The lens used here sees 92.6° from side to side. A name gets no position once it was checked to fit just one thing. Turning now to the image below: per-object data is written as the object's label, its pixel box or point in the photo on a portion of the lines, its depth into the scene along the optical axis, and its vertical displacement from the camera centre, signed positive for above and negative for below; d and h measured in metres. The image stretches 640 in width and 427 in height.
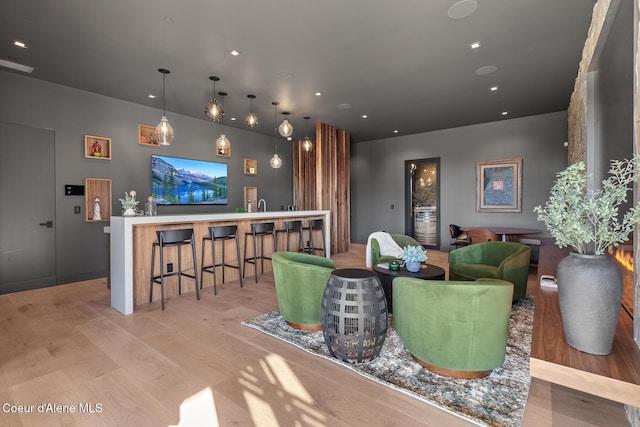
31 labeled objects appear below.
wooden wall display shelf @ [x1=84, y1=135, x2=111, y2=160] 5.27 +1.13
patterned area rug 1.90 -1.24
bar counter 3.66 -0.56
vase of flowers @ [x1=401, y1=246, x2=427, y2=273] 3.38 -0.54
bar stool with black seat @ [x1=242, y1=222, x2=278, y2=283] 4.98 -0.45
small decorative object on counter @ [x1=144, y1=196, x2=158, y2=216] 4.51 +0.04
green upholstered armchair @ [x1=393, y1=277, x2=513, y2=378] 2.03 -0.79
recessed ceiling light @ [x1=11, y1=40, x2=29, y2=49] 3.62 +2.01
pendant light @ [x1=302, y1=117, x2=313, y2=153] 6.38 +1.35
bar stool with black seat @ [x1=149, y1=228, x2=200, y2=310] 3.80 -0.44
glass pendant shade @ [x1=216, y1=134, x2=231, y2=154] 5.34 +1.17
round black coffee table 3.21 -0.70
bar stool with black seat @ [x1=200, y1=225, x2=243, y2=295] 4.46 -0.45
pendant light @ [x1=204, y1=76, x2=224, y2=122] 4.38 +1.43
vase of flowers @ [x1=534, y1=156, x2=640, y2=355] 1.32 -0.24
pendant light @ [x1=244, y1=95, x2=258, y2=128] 4.89 +1.44
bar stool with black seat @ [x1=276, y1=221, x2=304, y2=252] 5.61 -0.36
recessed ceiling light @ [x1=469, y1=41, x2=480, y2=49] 3.73 +2.02
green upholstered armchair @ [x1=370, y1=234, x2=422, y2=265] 4.45 -0.57
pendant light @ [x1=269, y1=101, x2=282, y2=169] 6.00 +1.10
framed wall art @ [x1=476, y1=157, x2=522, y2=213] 7.05 +0.56
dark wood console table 1.21 -0.67
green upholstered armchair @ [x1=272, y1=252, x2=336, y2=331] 2.93 -0.80
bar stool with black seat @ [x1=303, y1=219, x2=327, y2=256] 6.23 -0.45
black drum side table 2.37 -0.84
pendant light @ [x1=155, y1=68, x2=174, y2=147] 4.39 +1.13
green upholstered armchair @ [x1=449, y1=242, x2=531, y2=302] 3.54 -0.71
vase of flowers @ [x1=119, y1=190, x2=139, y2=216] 4.12 +0.06
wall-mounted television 6.32 +0.65
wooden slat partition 7.33 +0.77
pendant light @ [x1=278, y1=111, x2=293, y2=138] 5.25 +1.38
